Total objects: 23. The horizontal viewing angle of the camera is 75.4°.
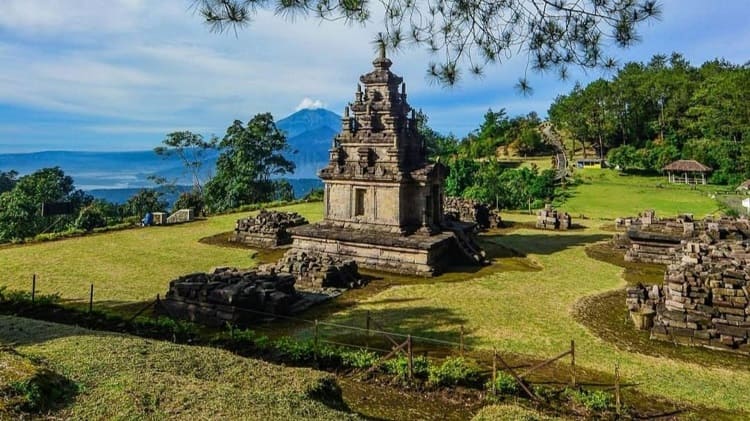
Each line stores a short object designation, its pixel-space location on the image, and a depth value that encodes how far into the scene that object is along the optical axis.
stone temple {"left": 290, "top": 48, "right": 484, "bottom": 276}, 18.47
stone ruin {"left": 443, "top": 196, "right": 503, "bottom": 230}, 27.26
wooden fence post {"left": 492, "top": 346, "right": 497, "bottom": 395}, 7.84
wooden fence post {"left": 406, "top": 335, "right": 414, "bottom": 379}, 8.31
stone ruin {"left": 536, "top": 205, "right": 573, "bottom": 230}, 27.16
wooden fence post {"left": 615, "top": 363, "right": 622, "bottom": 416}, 7.20
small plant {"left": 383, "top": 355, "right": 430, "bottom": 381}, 8.41
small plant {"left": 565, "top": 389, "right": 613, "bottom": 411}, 7.38
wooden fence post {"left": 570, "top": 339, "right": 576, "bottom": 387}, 8.03
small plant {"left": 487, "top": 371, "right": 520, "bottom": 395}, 7.92
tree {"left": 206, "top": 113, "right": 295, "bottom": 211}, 43.56
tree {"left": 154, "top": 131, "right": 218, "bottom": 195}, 46.78
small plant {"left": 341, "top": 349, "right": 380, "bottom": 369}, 8.77
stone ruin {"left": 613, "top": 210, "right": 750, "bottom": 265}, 18.69
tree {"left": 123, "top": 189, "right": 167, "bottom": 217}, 42.03
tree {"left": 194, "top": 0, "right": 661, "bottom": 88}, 6.42
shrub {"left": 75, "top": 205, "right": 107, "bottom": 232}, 26.58
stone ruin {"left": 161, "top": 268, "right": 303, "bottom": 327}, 11.74
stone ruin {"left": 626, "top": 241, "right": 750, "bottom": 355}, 10.62
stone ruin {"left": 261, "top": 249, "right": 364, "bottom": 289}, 15.10
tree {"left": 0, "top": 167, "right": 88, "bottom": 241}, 30.80
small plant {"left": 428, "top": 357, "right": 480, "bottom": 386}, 8.18
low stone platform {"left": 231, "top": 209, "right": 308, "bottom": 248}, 22.44
